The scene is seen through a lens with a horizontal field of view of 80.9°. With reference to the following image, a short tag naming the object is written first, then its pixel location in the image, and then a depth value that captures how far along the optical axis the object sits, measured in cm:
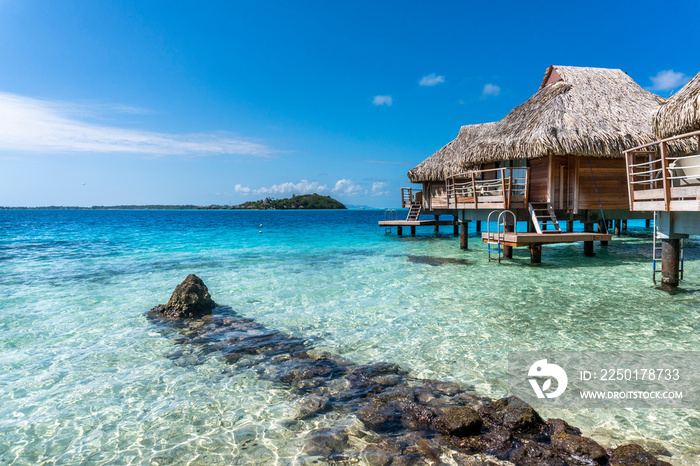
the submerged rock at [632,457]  283
